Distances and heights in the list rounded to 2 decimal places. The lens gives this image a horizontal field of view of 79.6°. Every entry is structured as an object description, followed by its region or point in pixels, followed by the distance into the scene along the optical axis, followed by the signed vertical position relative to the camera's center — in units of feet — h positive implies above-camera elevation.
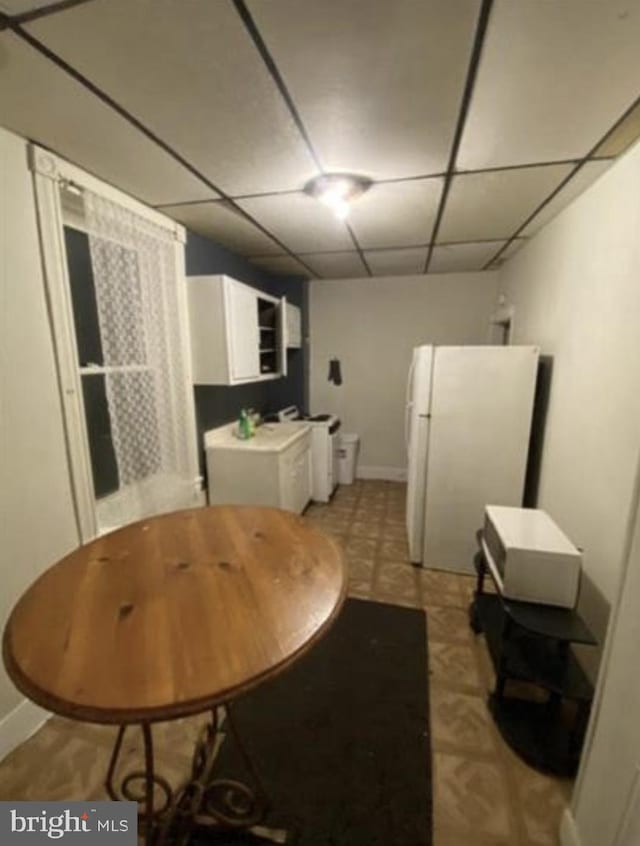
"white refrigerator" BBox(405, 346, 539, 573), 8.05 -1.93
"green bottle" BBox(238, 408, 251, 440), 10.35 -2.05
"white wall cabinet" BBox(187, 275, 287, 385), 8.50 +0.49
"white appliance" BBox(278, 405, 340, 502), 12.42 -3.37
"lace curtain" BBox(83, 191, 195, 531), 6.21 -0.13
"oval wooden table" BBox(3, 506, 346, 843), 2.41 -2.07
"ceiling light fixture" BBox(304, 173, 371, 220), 5.96 +2.60
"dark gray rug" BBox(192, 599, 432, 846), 4.21 -5.11
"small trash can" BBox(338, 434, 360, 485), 14.34 -3.95
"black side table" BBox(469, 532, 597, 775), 4.79 -4.27
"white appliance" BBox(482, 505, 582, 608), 5.15 -2.89
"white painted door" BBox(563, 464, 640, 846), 2.99 -3.21
